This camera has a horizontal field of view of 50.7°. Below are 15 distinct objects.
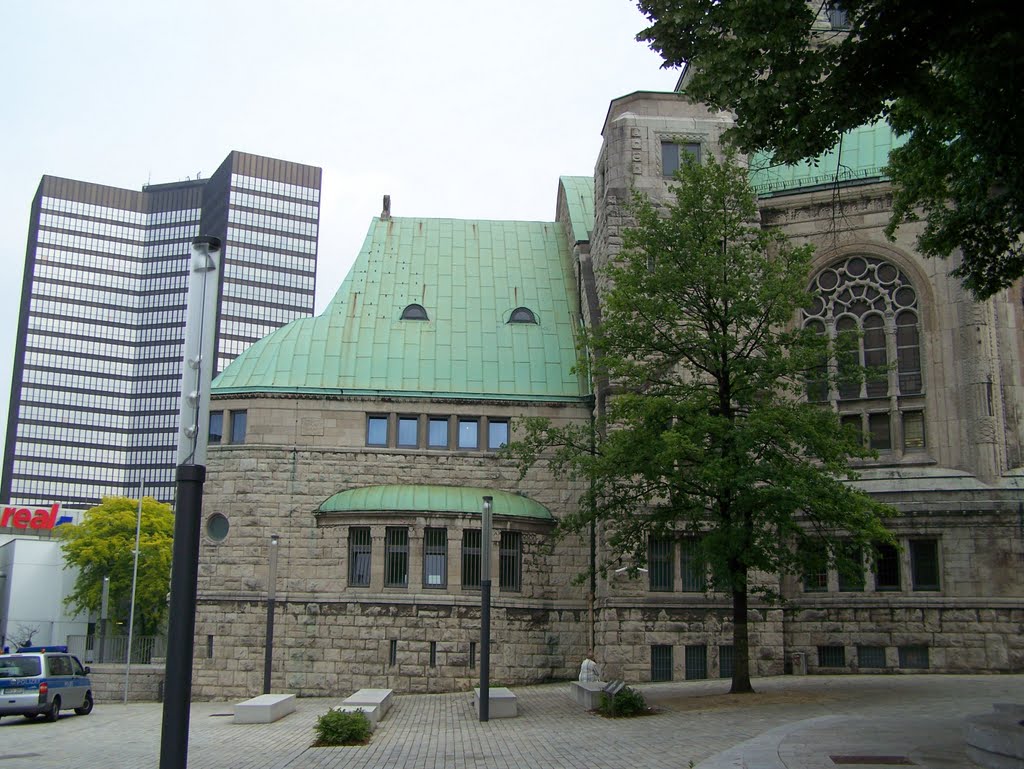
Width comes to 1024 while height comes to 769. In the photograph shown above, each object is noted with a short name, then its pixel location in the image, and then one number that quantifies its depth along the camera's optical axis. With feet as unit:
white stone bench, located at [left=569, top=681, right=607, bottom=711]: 76.83
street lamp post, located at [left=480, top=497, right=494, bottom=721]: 73.51
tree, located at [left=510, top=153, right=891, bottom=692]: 74.49
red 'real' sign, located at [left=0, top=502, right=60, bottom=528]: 283.79
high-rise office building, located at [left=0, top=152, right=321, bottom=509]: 407.23
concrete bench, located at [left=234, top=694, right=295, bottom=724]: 78.02
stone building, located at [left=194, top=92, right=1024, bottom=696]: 100.83
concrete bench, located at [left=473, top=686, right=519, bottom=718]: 76.07
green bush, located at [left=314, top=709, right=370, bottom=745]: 62.03
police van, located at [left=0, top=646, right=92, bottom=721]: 83.20
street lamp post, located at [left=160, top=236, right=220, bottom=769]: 29.53
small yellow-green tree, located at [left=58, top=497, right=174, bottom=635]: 211.20
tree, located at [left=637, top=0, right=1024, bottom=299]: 40.88
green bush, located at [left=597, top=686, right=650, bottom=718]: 70.38
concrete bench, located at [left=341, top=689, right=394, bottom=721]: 74.90
